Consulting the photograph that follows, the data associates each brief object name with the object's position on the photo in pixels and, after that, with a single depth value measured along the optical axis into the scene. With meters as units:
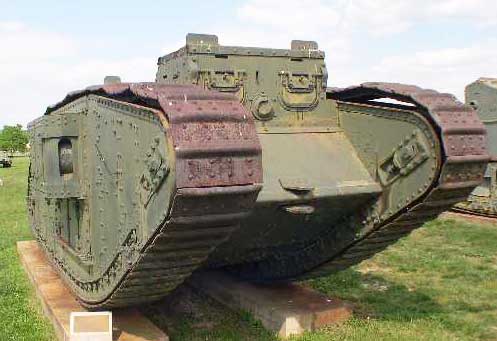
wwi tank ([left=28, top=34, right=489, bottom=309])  3.97
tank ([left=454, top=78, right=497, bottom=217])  12.88
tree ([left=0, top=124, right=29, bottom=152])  69.38
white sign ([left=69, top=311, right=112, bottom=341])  5.23
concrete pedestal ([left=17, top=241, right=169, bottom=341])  5.54
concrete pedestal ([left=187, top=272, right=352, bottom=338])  6.14
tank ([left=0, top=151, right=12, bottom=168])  39.53
